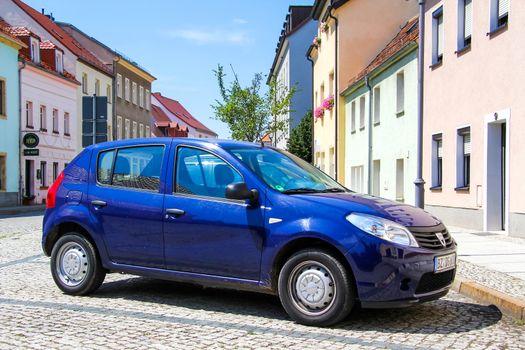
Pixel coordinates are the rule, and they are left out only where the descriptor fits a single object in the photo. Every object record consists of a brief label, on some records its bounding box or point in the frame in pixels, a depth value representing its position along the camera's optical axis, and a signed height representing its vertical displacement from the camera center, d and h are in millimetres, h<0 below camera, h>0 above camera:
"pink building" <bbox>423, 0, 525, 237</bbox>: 12586 +1351
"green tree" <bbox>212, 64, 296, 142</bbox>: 38031 +3740
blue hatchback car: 5332 -547
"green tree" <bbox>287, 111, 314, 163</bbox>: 41125 +2121
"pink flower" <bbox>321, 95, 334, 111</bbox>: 30891 +3419
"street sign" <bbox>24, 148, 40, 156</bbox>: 33062 +984
